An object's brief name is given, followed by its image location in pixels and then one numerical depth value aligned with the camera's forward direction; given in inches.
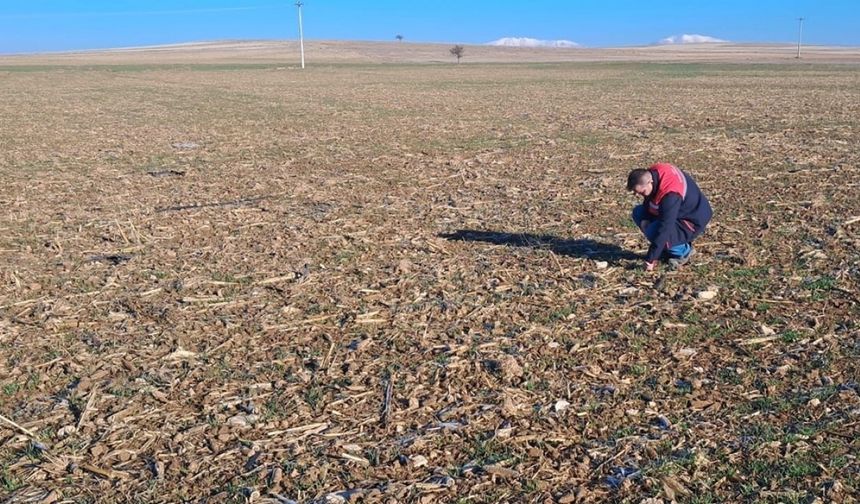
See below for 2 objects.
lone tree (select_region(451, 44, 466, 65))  4476.4
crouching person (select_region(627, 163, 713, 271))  273.9
